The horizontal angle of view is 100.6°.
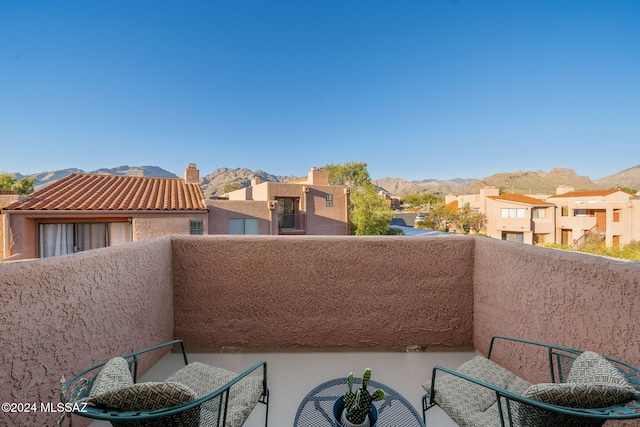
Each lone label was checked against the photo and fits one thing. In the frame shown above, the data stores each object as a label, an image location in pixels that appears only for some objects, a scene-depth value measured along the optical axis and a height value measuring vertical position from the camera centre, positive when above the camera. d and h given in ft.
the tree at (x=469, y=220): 107.87 -5.26
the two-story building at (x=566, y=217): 76.28 -3.09
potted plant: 4.87 -3.73
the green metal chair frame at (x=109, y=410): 3.34 -2.69
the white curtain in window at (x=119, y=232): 33.30 -2.90
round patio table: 5.24 -4.21
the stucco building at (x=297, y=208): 51.06 +0.11
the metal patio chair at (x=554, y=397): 3.47 -2.85
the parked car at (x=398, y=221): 129.89 -6.57
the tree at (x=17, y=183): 93.10 +9.75
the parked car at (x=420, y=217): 139.66 -4.87
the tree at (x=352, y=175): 125.49 +16.18
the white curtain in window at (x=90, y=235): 31.50 -3.13
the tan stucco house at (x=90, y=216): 28.71 -0.78
